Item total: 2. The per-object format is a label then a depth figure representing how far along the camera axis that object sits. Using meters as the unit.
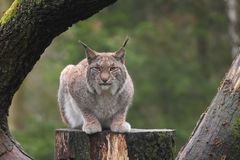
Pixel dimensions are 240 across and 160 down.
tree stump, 12.94
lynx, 15.18
